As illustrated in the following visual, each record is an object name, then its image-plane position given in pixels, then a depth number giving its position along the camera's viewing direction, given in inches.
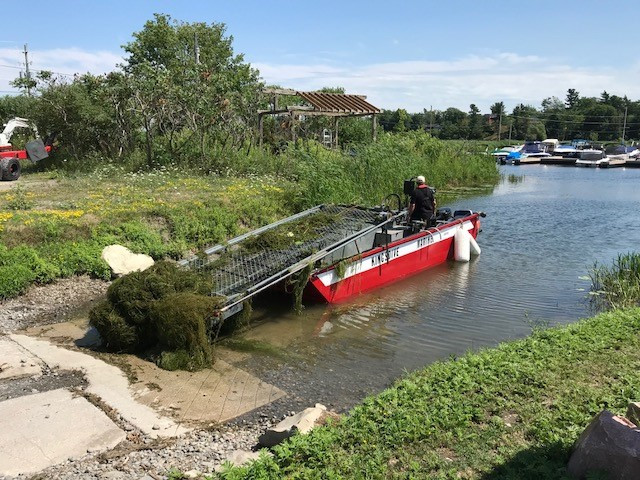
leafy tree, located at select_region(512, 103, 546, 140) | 3794.3
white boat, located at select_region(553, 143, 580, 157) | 2533.5
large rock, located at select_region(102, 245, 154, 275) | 436.5
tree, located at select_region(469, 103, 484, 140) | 3784.5
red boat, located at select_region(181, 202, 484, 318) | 379.9
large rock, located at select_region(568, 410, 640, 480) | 141.3
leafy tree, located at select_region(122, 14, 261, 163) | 836.0
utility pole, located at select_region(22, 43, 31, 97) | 1049.9
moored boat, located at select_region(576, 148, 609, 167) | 2308.4
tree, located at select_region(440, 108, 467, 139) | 3785.2
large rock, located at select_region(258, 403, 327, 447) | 198.1
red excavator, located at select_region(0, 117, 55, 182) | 822.5
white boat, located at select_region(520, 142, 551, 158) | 2537.6
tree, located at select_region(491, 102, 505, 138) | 3630.7
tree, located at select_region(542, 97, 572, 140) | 4005.9
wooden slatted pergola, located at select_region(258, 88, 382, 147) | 935.0
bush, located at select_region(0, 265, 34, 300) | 384.2
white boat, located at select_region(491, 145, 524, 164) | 2451.6
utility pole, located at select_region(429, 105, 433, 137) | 4047.7
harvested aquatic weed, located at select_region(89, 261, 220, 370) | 304.2
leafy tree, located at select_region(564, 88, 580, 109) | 4807.3
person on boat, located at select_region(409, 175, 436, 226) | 558.3
